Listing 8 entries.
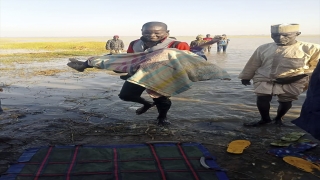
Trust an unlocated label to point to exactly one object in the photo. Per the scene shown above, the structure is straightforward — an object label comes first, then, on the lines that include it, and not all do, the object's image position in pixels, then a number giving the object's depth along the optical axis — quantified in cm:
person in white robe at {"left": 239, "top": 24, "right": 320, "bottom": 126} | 351
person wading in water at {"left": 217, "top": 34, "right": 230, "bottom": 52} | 1846
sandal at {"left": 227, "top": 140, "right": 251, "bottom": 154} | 294
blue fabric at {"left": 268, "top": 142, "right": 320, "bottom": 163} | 278
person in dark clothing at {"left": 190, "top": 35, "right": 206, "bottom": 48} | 1368
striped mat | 236
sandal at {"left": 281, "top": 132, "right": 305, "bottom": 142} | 325
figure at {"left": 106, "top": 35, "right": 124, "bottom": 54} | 1315
